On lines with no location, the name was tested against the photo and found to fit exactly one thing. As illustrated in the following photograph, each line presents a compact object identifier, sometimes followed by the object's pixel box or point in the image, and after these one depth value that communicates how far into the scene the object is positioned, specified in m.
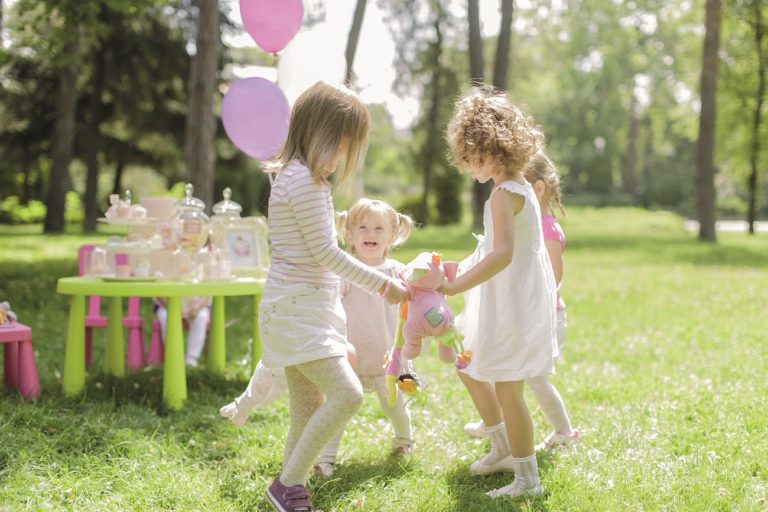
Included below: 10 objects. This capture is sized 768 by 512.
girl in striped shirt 2.93
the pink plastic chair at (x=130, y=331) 5.67
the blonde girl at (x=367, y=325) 3.70
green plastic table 4.47
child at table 5.71
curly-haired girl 3.21
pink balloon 4.03
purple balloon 3.99
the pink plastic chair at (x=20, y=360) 4.62
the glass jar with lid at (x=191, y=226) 4.82
